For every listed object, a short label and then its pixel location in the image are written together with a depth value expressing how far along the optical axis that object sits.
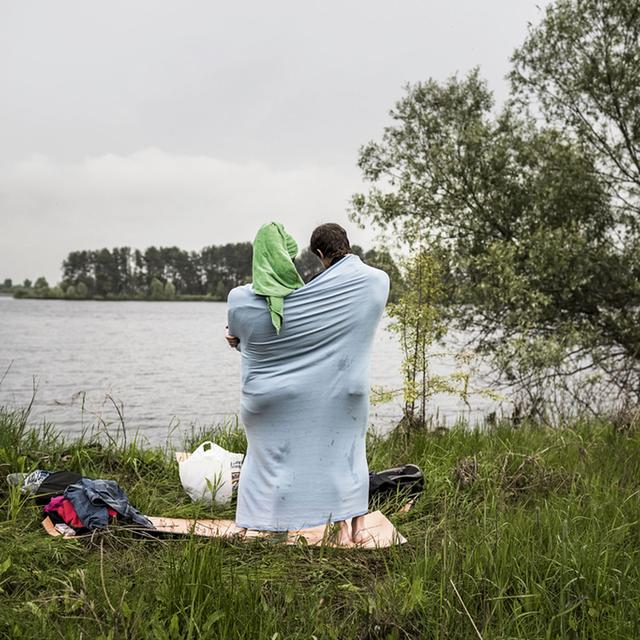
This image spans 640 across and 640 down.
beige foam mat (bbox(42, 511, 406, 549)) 4.46
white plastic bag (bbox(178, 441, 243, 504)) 5.55
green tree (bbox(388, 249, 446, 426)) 8.30
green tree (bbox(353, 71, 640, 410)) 10.77
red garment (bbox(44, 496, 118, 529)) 4.57
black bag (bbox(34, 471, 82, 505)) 4.99
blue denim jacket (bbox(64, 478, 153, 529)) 4.59
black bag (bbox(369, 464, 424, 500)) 5.49
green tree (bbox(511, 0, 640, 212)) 10.98
